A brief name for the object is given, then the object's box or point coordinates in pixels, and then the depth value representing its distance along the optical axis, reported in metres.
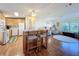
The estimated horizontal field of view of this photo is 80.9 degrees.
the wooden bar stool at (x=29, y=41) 0.92
